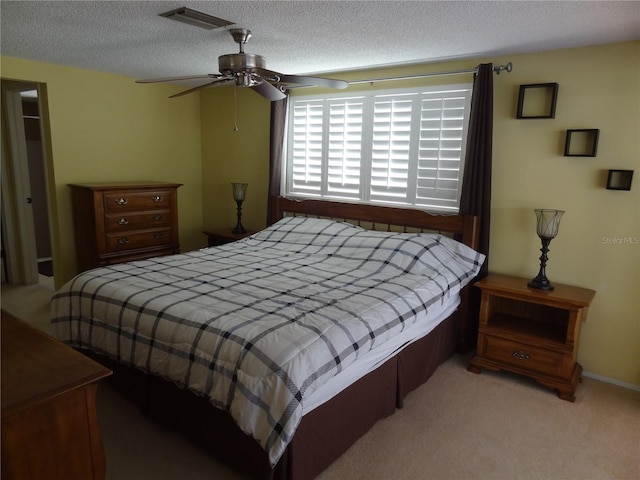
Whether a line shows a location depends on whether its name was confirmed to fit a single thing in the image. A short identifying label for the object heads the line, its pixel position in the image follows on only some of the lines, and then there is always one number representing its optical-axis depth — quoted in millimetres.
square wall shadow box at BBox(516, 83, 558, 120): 3080
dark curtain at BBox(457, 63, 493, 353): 3244
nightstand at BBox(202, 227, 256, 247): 4559
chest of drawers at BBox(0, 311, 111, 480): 1207
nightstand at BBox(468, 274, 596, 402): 2869
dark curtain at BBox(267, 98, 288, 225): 4406
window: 3555
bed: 1923
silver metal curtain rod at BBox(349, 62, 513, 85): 3215
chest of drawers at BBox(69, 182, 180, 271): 4020
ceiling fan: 2557
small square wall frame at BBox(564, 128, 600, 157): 2967
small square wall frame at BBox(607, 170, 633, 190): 2877
